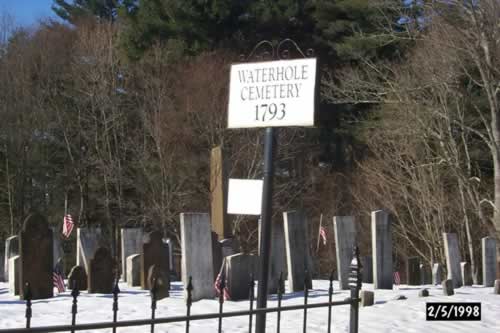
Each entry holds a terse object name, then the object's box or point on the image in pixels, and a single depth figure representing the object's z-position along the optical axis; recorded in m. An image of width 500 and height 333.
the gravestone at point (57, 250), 17.70
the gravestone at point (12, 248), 17.27
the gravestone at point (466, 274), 20.23
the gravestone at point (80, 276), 14.05
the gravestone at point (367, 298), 12.38
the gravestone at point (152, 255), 14.91
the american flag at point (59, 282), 14.37
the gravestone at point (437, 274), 20.28
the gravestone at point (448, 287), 14.01
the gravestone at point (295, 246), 14.87
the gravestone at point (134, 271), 15.81
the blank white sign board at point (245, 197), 7.13
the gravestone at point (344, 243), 15.65
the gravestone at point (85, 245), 16.75
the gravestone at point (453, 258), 18.02
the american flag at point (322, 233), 25.84
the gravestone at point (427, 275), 25.19
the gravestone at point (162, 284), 11.38
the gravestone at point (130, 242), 17.80
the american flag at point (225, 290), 12.96
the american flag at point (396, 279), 22.11
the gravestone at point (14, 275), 13.73
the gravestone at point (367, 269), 17.75
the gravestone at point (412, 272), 19.82
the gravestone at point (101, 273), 14.05
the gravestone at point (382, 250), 15.80
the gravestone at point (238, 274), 13.02
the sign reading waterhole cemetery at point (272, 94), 6.77
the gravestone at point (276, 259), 14.16
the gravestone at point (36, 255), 12.81
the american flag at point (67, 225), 23.96
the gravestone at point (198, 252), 12.90
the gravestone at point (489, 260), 20.07
